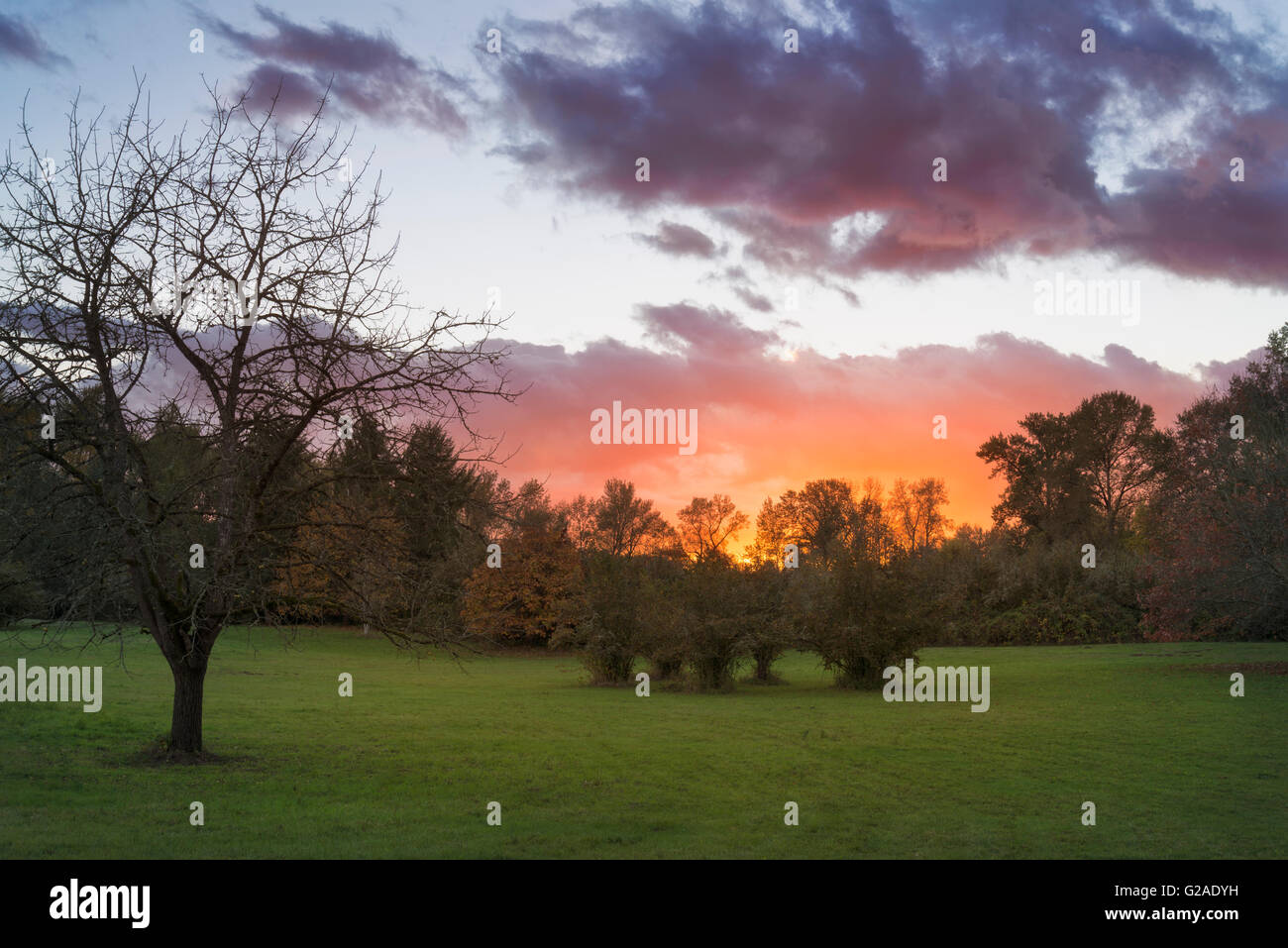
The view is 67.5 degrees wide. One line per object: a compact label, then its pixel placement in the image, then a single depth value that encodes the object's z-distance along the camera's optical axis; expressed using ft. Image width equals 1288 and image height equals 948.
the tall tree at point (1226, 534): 86.02
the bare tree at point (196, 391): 39.45
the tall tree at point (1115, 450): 215.92
